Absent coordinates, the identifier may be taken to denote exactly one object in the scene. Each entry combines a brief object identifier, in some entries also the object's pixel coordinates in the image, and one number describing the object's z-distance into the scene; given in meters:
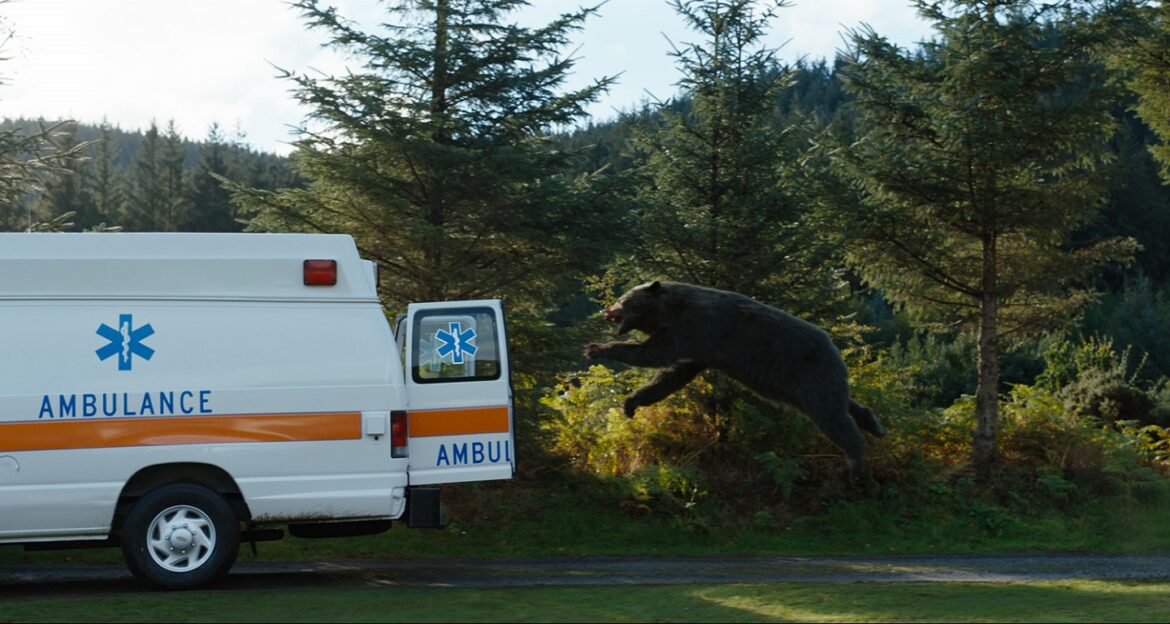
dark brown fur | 10.15
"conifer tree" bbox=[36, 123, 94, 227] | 61.41
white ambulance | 9.23
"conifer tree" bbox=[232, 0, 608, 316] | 14.73
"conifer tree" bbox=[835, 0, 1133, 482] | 15.71
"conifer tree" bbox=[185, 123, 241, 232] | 60.56
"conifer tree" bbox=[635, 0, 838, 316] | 15.59
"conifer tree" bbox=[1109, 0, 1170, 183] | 16.89
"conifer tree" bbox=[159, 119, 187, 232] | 62.41
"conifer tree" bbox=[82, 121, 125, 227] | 66.06
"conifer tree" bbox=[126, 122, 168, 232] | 64.31
